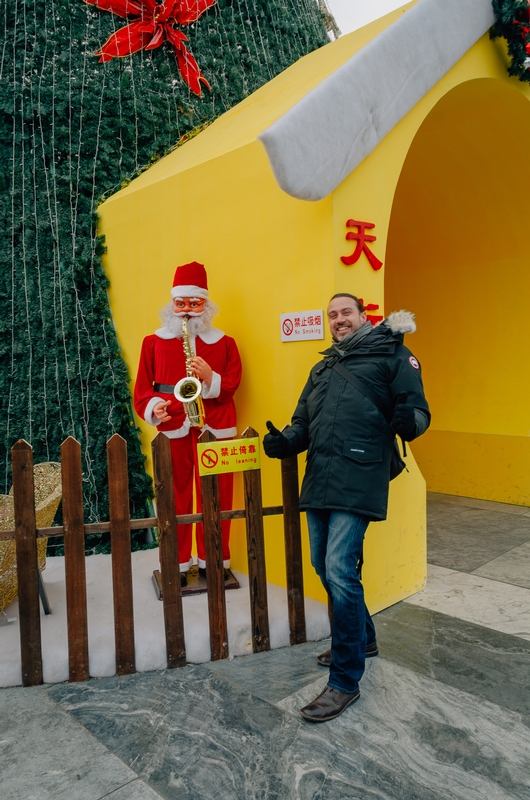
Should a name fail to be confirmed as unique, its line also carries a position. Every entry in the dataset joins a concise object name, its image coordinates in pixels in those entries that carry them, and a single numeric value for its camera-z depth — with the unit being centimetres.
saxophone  386
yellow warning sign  342
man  290
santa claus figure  410
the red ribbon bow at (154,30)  599
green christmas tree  528
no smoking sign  374
